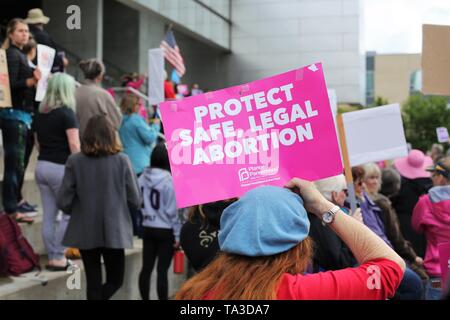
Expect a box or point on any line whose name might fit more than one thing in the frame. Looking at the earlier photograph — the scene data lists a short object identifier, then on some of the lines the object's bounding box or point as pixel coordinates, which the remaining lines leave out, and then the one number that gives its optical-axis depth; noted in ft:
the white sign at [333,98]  19.10
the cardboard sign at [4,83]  16.74
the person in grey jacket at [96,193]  15.57
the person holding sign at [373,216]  13.30
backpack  16.03
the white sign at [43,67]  18.45
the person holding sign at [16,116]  18.35
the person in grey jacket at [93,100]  20.38
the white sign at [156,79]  22.93
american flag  32.22
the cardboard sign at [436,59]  9.38
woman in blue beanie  6.09
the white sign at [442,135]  22.59
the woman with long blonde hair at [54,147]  17.37
